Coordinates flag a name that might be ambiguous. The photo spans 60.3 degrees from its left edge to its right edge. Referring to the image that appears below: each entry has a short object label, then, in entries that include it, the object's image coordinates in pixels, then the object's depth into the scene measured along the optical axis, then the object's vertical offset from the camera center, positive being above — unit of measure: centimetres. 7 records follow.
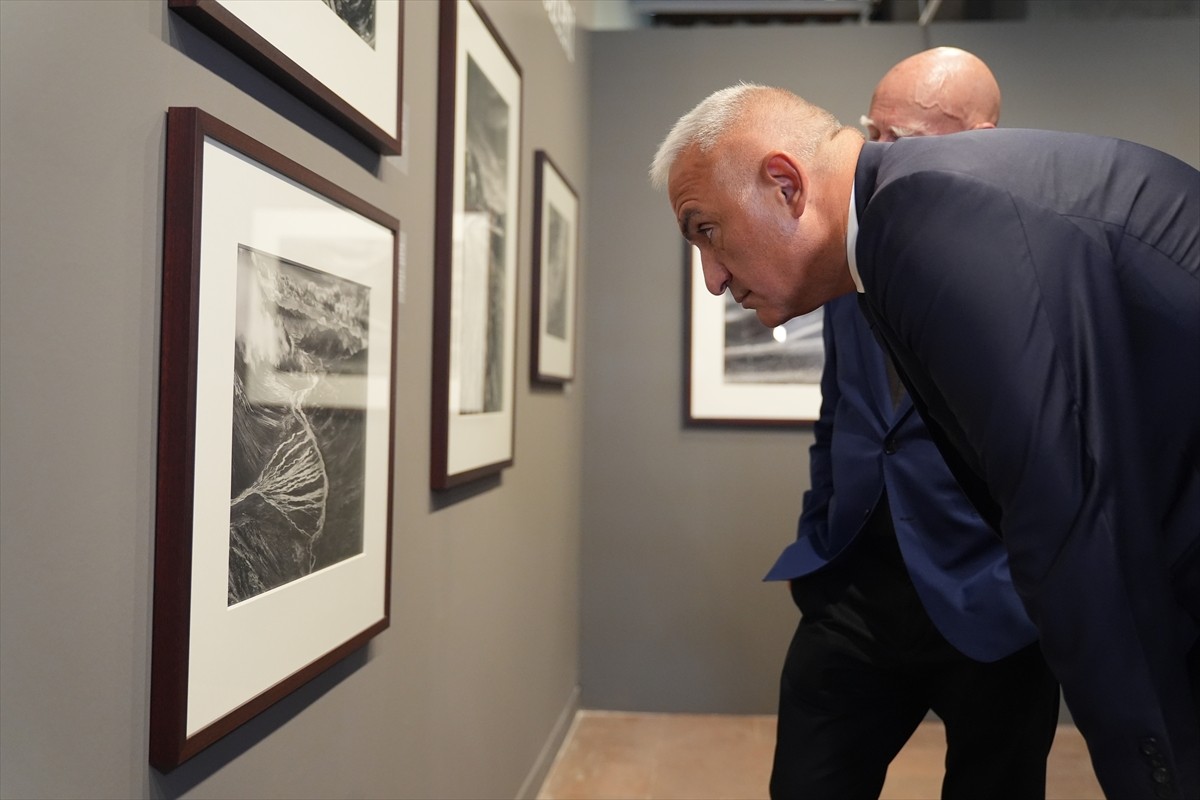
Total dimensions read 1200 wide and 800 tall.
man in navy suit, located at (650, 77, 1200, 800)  88 +5
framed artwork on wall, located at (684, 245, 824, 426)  434 +25
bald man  189 -34
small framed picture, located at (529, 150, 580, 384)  326 +52
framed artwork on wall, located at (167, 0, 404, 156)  124 +51
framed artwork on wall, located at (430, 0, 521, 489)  219 +41
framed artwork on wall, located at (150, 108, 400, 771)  112 -2
